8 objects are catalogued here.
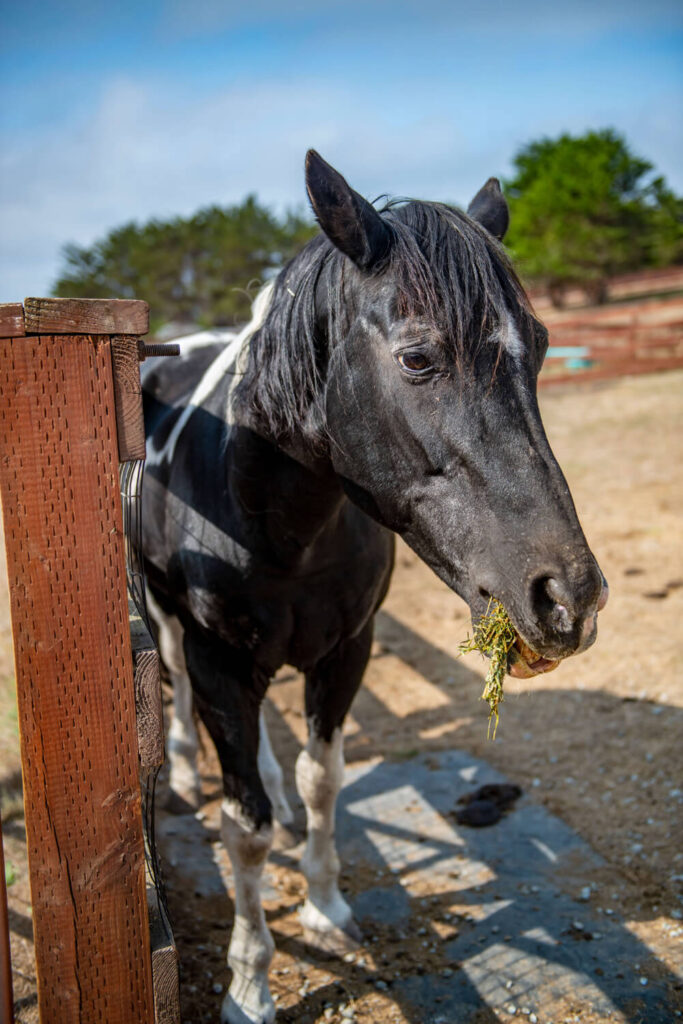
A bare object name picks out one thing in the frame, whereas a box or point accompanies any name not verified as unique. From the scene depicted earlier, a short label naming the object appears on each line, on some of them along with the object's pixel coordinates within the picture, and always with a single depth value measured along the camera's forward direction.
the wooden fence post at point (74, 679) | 1.48
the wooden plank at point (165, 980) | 1.66
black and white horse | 1.63
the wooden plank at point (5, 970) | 1.49
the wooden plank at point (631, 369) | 15.96
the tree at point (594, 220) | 35.47
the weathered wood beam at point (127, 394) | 1.54
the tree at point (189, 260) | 45.56
